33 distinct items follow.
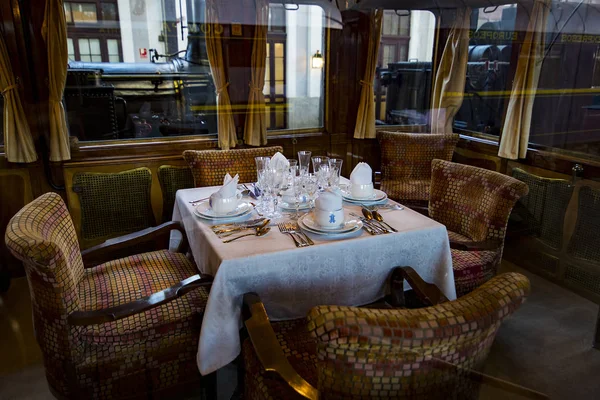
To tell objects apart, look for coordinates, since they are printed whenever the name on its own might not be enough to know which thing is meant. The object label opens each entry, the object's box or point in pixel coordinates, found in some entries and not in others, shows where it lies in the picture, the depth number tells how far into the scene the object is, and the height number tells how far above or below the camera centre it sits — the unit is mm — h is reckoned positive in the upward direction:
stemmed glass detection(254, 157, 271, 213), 2004 -372
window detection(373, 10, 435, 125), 3854 +234
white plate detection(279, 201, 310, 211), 2014 -509
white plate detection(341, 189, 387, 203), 2115 -494
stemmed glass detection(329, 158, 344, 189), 2174 -380
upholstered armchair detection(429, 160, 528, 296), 2082 -604
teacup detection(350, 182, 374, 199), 2150 -467
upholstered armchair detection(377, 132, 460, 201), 3582 -479
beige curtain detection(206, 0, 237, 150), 3186 +136
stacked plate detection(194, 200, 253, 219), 1880 -504
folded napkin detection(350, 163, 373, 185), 2154 -388
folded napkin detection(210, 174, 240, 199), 1904 -410
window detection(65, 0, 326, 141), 3123 +198
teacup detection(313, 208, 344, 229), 1713 -476
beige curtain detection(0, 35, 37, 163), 2707 -156
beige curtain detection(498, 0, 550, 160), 3047 +52
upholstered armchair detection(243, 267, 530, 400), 849 -491
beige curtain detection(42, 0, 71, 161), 2760 +149
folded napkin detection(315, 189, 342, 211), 1703 -409
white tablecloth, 1498 -635
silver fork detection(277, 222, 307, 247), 1603 -532
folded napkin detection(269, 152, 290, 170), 2140 -335
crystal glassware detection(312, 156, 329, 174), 2165 -329
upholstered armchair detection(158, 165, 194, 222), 3252 -638
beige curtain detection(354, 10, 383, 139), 3646 +37
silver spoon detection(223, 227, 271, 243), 1684 -528
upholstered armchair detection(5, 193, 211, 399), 1452 -807
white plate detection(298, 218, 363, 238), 1675 -520
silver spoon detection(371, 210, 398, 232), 1802 -515
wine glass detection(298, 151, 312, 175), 2221 -332
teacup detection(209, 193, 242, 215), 1899 -470
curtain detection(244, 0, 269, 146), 3314 +72
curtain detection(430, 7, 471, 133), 3783 +166
